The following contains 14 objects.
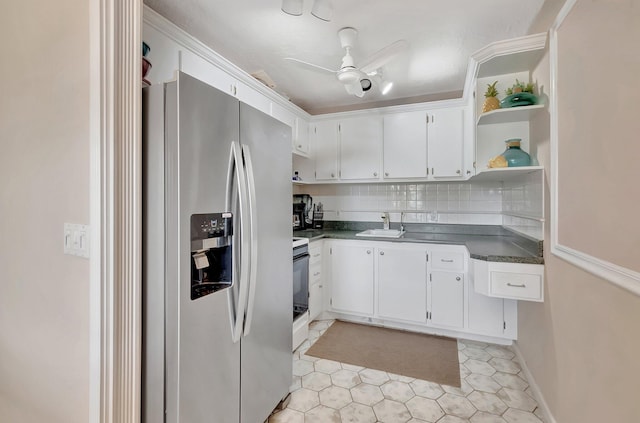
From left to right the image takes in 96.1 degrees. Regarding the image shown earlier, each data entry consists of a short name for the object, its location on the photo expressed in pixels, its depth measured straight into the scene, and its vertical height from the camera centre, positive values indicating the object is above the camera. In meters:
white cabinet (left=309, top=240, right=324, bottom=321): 2.82 -0.69
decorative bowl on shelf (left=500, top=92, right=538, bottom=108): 1.83 +0.72
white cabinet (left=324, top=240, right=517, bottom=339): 2.51 -0.75
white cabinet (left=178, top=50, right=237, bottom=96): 1.78 +0.96
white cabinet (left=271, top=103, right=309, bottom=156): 2.76 +0.94
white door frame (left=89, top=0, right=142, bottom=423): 0.96 +0.04
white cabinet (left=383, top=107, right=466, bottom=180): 2.89 +0.71
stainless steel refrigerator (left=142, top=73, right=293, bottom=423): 1.07 -0.18
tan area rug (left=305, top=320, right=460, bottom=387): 2.18 -1.19
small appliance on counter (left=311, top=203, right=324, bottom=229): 3.66 -0.04
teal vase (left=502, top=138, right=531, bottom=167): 1.93 +0.38
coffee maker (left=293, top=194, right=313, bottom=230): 3.34 +0.02
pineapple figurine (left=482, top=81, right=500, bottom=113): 2.02 +0.80
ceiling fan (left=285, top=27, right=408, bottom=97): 1.77 +0.97
